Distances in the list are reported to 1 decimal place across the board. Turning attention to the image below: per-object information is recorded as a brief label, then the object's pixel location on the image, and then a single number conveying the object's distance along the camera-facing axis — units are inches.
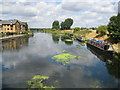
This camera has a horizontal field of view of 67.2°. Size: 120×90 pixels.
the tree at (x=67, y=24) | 4825.8
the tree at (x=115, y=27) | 1106.5
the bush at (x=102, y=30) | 1701.4
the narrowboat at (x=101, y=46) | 942.6
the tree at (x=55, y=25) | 5559.5
